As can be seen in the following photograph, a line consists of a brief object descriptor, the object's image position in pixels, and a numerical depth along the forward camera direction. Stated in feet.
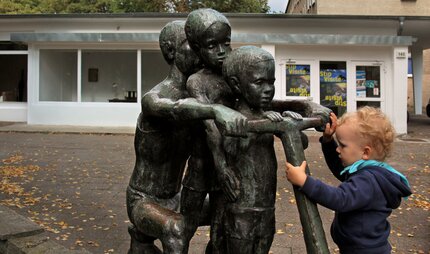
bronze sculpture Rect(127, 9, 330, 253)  6.11
